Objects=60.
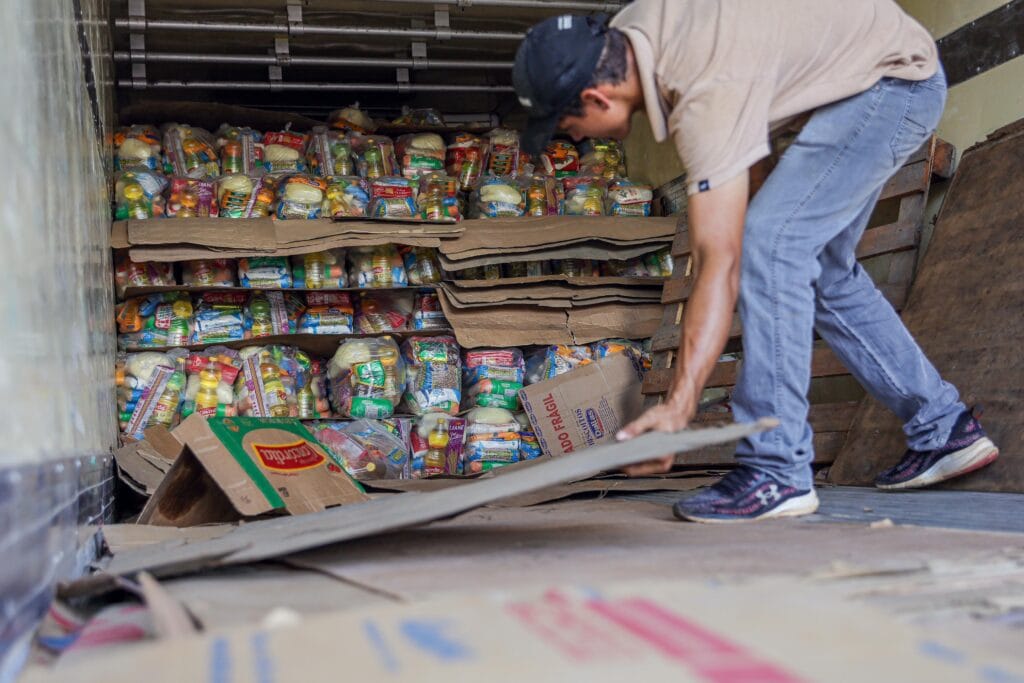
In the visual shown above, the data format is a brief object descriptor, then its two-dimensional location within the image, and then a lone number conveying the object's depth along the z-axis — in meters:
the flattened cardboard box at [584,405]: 4.01
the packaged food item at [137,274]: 3.90
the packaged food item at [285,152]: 4.46
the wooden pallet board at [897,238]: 3.01
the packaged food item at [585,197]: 4.57
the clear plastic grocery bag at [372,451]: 3.93
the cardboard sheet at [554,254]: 4.07
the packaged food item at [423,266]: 4.27
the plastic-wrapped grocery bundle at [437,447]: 4.22
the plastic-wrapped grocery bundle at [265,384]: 4.07
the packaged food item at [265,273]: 4.07
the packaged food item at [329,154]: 4.49
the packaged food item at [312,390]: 4.25
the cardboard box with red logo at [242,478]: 2.39
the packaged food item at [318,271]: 4.17
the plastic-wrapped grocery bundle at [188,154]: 4.36
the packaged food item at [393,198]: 4.13
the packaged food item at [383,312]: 4.33
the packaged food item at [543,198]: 4.53
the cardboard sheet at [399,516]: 1.30
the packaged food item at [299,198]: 4.11
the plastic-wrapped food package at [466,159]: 4.69
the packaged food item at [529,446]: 4.23
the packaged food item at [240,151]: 4.46
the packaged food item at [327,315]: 4.25
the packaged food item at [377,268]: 4.23
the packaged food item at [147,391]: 3.84
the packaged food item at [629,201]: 4.59
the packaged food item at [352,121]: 4.70
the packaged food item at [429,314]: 4.37
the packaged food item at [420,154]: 4.59
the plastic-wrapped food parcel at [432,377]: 4.28
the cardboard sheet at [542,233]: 4.07
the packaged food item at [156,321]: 3.98
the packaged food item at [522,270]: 4.46
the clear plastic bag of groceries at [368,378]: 4.15
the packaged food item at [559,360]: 4.32
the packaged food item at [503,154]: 4.75
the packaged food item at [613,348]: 4.31
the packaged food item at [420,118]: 4.76
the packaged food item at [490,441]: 4.19
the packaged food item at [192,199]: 4.14
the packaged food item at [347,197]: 4.20
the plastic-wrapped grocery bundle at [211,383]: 4.02
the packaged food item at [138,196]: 3.97
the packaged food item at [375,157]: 4.53
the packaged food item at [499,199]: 4.41
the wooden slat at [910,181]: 3.00
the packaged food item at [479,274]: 4.32
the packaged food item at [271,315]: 4.18
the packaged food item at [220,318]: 4.12
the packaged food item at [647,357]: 4.30
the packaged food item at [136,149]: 4.21
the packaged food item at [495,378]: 4.32
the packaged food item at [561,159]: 4.88
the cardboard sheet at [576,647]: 0.71
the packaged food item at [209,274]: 4.03
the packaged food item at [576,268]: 4.49
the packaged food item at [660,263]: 4.49
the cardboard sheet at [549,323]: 4.18
